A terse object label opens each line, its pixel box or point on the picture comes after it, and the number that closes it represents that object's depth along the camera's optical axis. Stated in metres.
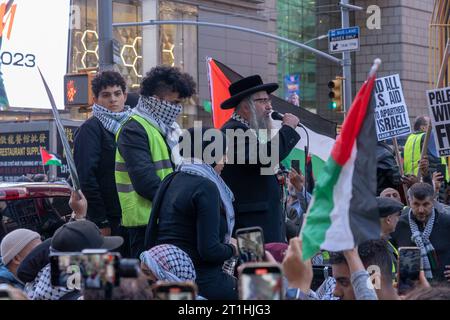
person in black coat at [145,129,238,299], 10.90
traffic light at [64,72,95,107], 26.64
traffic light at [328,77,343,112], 48.53
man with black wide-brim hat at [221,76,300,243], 12.47
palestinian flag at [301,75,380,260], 6.85
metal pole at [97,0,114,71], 26.72
